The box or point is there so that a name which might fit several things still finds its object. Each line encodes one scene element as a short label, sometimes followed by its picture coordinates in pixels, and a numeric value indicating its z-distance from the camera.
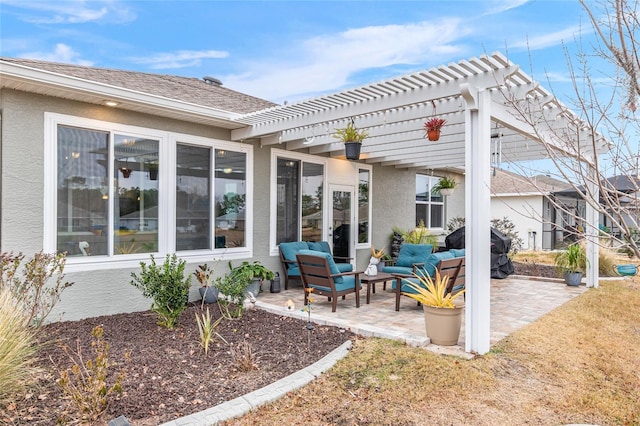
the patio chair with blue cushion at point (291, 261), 8.21
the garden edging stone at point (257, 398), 2.99
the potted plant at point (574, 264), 9.04
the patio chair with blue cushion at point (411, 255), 7.98
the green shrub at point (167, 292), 5.43
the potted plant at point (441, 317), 4.65
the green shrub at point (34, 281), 4.36
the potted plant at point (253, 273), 7.16
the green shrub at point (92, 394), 2.94
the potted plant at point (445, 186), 13.19
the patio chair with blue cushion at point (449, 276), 6.10
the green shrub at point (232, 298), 5.95
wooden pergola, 4.48
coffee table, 6.87
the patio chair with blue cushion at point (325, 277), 6.34
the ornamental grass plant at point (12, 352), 3.21
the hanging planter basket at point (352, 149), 6.97
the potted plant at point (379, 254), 9.98
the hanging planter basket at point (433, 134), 6.16
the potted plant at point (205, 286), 6.64
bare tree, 2.18
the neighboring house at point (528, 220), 17.97
